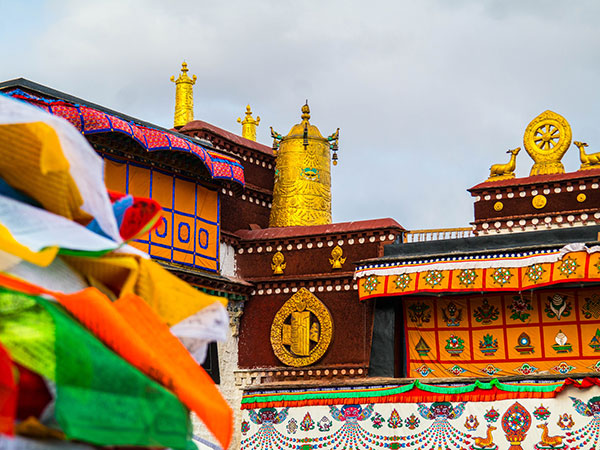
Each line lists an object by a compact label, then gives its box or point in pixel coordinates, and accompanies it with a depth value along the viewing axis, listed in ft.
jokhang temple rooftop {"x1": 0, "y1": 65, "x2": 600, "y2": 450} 86.25
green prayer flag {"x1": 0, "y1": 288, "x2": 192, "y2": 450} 16.09
